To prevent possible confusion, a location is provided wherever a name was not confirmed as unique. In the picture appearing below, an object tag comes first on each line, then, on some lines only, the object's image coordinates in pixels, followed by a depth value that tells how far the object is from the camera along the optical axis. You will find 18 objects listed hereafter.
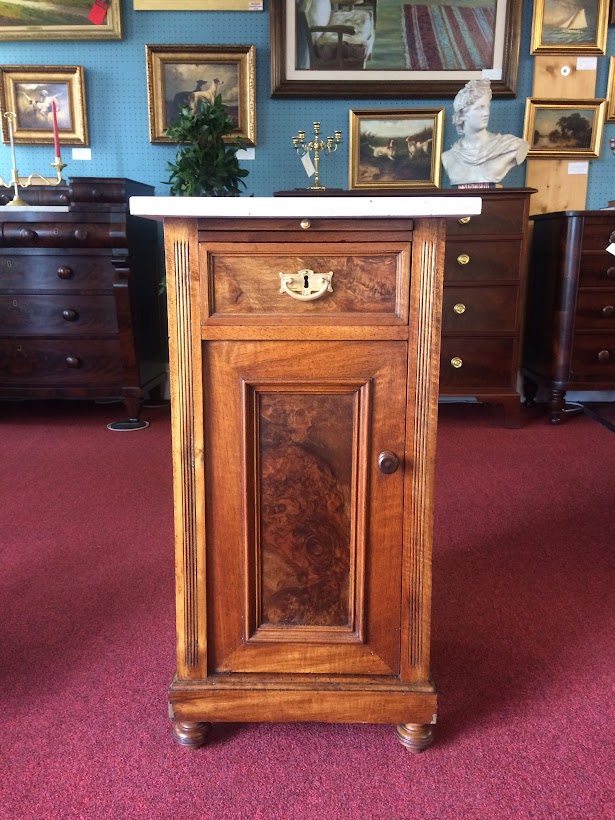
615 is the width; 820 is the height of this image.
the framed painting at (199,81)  3.78
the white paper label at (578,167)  3.93
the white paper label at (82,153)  3.93
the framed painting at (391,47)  3.72
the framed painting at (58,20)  3.76
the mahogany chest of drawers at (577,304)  3.45
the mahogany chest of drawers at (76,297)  3.39
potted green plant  3.42
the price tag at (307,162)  3.88
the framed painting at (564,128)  3.85
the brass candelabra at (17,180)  3.66
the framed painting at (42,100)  3.83
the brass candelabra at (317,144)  3.62
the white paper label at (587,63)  3.82
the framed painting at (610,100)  3.84
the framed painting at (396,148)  3.84
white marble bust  3.50
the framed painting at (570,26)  3.75
